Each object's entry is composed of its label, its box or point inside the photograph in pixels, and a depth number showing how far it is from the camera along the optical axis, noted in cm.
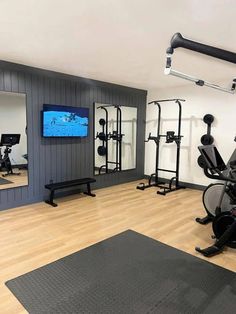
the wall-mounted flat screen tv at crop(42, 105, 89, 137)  411
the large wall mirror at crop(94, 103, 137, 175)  510
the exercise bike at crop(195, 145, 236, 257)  246
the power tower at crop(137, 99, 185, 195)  503
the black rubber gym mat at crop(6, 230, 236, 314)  173
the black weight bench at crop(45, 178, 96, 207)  404
